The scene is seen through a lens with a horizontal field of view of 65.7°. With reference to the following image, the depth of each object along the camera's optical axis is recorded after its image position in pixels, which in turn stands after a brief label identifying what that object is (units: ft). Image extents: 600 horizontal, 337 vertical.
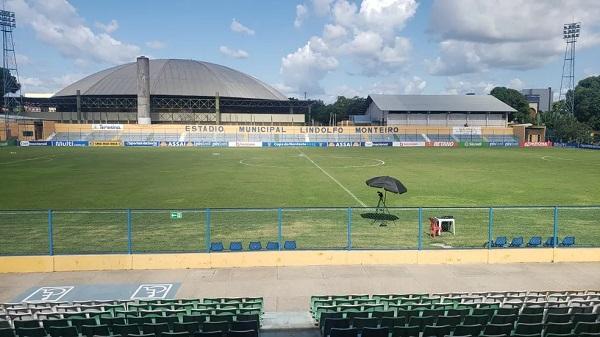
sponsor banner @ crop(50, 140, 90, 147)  290.97
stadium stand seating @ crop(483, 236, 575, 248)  54.60
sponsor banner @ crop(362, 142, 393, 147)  303.68
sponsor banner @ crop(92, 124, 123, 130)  313.94
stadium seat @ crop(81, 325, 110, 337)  27.14
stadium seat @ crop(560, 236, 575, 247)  54.75
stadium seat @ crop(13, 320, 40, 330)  27.55
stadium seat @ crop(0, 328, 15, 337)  26.62
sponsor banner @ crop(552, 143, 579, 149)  304.26
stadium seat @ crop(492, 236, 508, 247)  54.44
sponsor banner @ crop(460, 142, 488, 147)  309.24
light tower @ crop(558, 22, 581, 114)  334.03
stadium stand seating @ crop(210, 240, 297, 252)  52.13
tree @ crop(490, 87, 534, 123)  451.94
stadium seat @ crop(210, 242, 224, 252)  52.06
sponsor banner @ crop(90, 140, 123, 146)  292.40
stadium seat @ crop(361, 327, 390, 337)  27.58
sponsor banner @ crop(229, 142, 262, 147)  301.06
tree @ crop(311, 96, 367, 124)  563.07
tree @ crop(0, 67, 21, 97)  536.17
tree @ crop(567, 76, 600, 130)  399.65
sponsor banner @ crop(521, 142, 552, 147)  310.24
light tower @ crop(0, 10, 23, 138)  322.34
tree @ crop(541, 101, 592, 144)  325.21
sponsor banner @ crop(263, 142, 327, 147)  302.25
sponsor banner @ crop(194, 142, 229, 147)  299.99
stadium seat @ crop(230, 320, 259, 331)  28.43
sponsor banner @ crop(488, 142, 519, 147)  311.91
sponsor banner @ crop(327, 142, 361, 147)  303.13
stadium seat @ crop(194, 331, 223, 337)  27.12
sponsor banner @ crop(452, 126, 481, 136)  331.57
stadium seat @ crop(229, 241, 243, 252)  52.08
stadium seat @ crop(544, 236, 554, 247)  55.86
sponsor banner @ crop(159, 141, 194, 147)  298.15
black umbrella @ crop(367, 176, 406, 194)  65.00
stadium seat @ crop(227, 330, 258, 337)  27.61
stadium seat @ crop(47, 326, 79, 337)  27.20
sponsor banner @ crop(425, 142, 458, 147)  306.35
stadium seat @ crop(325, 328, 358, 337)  27.76
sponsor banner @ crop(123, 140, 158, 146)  296.94
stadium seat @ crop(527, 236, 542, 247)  54.95
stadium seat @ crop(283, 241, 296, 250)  52.63
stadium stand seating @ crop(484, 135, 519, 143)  322.75
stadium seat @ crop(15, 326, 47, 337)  27.04
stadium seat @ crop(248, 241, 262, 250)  52.44
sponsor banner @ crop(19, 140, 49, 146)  282.85
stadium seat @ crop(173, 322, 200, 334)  27.73
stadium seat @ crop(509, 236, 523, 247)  55.04
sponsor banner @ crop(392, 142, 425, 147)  306.68
